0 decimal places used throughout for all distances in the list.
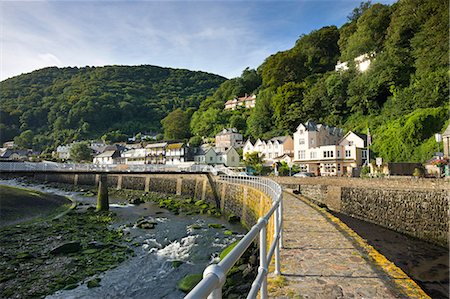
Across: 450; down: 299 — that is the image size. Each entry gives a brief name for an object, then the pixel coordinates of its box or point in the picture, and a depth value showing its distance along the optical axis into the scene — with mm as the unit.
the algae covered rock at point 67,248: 15771
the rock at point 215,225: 21775
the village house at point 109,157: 86631
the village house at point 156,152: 78938
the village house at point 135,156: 83438
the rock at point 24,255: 14829
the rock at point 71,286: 11578
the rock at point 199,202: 32828
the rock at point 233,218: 23906
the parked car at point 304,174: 35594
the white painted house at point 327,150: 42156
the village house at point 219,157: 66675
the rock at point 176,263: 14100
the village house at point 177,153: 73125
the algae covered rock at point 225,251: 14236
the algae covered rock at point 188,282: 11432
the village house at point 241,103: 101025
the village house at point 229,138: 75938
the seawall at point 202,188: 20609
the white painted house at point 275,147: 56031
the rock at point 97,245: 16838
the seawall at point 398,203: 16203
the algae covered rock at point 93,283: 11734
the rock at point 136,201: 34638
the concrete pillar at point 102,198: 29755
